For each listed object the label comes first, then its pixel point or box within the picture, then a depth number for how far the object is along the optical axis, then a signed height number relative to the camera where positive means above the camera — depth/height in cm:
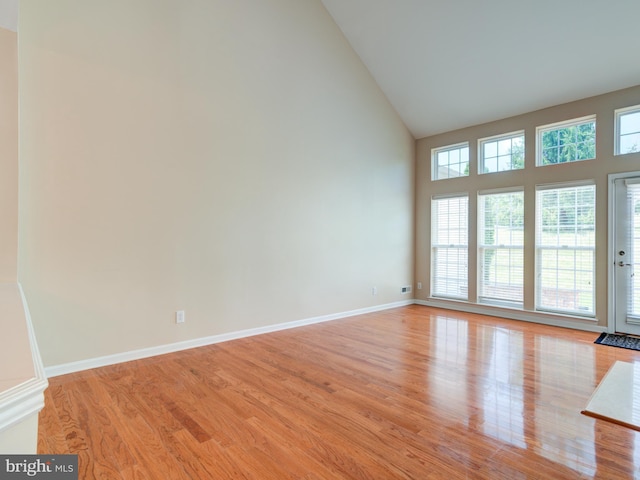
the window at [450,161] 604 +137
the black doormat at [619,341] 395 -125
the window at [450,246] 601 -17
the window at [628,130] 438 +137
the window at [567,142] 474 +136
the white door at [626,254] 433 -23
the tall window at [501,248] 537 -18
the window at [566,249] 472 -18
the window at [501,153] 540 +136
